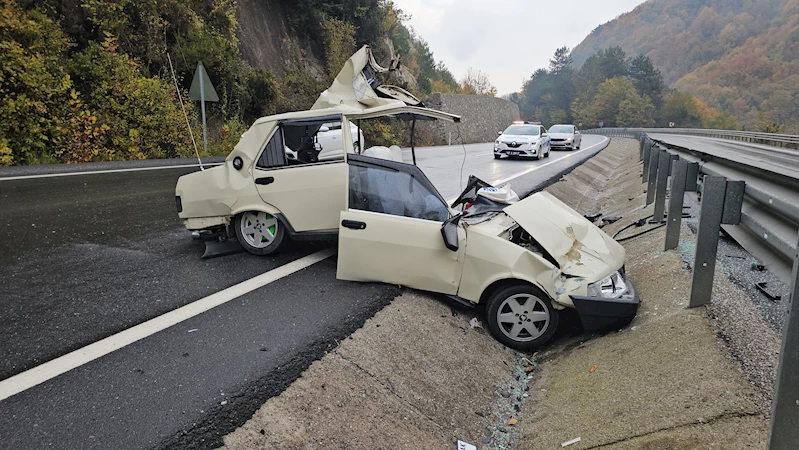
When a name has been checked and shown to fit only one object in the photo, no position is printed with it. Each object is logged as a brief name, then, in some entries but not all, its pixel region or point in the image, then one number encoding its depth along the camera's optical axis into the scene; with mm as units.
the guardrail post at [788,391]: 2236
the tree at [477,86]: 71188
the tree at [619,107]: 103938
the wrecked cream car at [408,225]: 4426
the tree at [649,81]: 109438
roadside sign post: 8379
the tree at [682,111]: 103562
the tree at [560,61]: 132125
